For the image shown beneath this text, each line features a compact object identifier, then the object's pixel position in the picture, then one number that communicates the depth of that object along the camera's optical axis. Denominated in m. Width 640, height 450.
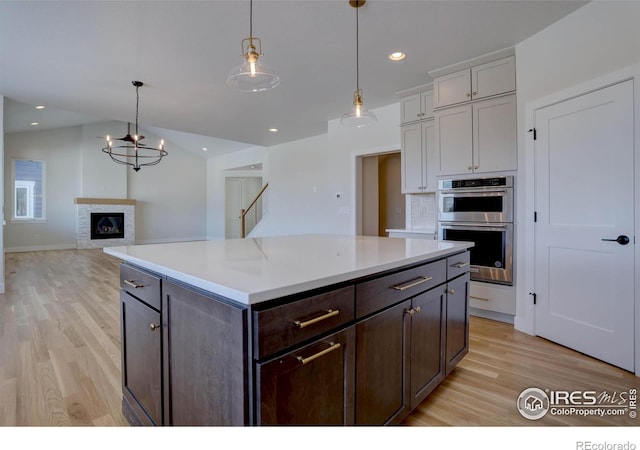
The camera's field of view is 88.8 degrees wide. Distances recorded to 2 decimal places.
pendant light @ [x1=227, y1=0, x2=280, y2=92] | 1.88
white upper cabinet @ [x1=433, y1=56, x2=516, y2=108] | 3.08
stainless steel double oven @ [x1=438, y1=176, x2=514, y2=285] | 3.10
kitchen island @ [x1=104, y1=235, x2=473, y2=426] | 0.96
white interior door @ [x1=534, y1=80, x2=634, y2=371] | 2.22
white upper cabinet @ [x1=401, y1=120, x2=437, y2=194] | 3.91
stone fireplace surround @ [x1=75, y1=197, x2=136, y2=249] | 8.99
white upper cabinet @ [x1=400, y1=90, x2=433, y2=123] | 3.93
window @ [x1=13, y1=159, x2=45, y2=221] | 8.33
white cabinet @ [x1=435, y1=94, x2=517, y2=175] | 3.07
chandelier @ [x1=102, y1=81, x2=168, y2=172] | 9.87
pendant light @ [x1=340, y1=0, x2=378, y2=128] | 2.49
